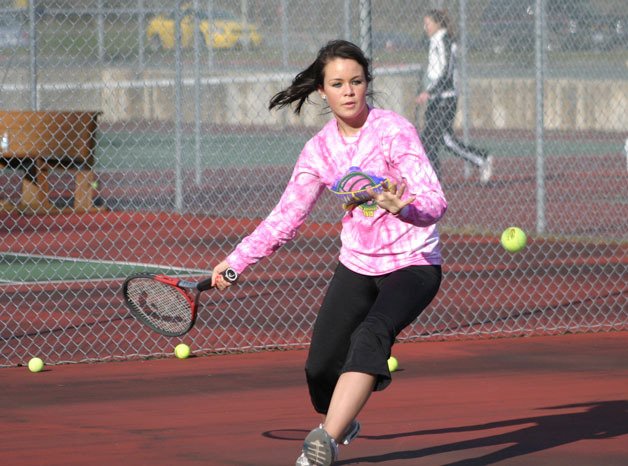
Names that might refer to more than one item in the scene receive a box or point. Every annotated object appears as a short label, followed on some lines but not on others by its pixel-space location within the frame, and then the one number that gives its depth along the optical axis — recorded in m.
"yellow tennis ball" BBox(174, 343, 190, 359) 16.19
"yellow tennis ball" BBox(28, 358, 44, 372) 15.42
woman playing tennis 10.31
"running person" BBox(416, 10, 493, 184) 27.87
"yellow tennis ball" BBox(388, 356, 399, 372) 15.31
